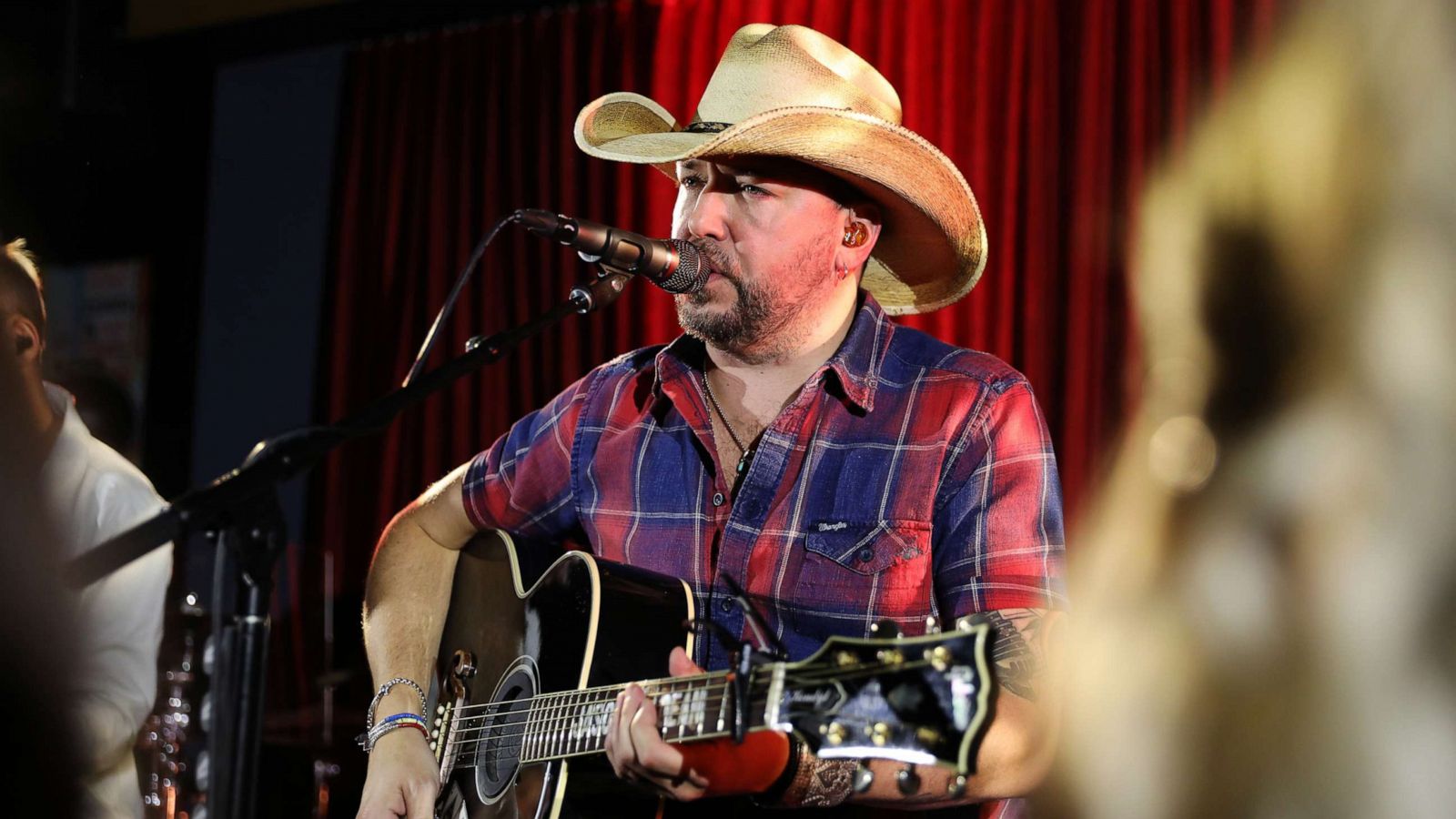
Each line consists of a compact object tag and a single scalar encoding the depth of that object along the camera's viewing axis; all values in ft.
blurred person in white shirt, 8.18
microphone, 6.54
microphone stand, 5.15
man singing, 7.44
